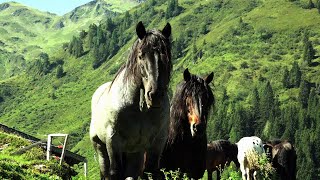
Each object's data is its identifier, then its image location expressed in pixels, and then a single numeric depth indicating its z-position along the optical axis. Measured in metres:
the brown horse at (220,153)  18.84
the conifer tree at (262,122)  193.38
